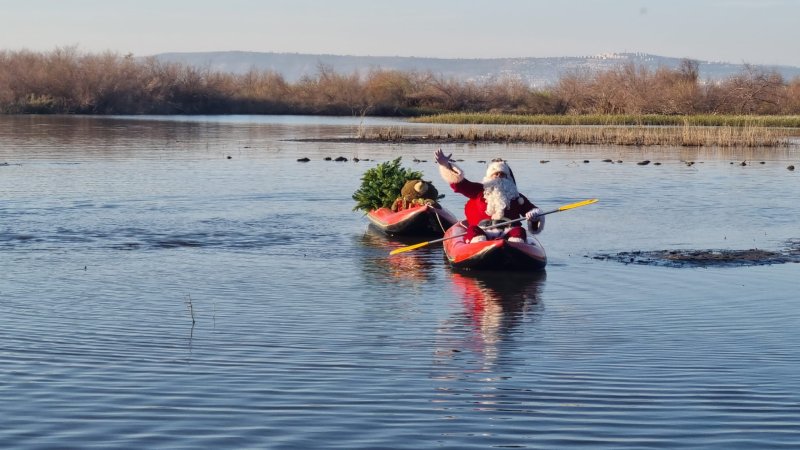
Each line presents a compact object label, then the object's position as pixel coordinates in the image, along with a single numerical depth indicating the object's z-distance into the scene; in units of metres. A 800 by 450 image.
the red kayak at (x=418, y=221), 20.56
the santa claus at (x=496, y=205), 16.73
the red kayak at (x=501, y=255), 16.16
